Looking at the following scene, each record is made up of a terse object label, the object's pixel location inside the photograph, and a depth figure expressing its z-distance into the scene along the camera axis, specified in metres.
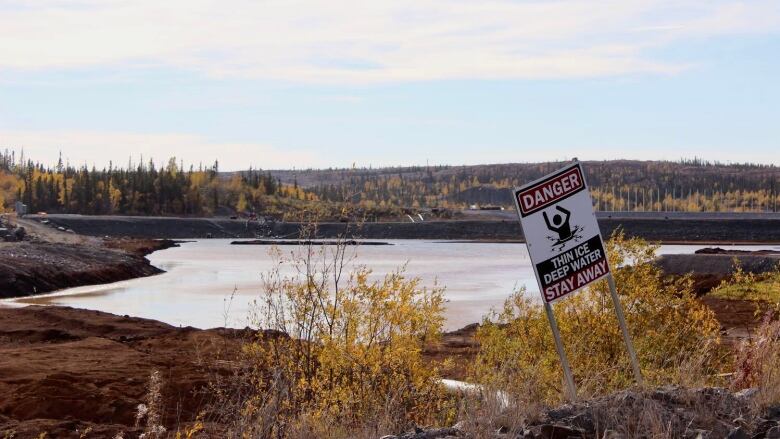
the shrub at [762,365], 8.08
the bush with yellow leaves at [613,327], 12.09
